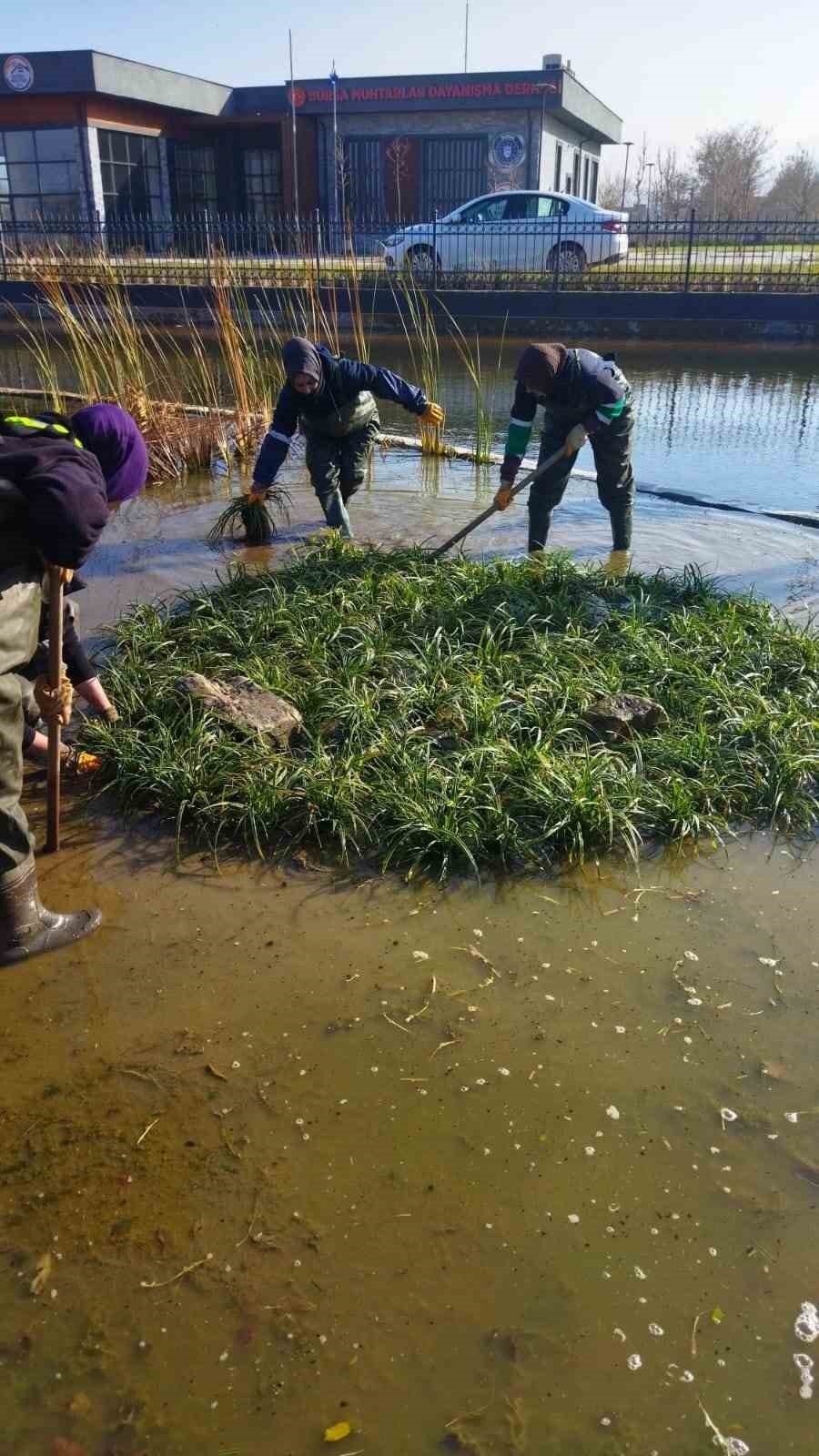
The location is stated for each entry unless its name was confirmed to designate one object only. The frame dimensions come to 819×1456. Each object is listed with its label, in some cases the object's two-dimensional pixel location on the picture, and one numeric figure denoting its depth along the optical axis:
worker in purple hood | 2.97
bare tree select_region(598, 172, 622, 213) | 58.84
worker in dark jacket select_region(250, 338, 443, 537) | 6.56
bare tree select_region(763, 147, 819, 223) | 51.56
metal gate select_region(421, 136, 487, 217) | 31.16
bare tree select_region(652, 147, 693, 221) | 51.38
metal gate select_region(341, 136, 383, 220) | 31.58
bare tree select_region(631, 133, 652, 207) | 55.22
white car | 21.12
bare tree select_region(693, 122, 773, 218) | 48.62
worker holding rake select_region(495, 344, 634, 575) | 6.25
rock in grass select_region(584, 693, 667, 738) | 4.37
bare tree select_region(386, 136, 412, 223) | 30.61
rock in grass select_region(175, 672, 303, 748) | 4.29
